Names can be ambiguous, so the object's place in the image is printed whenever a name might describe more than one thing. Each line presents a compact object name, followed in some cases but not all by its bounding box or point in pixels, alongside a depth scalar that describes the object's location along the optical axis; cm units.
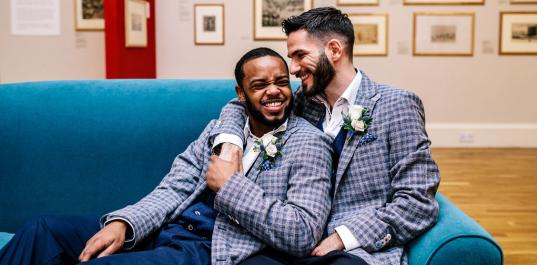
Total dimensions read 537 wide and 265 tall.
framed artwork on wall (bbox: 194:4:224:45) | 845
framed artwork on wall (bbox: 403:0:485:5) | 836
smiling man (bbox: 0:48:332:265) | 216
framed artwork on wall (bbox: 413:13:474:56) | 840
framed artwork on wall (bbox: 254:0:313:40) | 841
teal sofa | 304
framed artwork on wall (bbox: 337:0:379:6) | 836
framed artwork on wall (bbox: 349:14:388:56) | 839
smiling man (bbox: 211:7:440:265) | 219
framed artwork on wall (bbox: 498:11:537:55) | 839
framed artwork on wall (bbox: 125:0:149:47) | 673
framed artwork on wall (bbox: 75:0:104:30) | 807
